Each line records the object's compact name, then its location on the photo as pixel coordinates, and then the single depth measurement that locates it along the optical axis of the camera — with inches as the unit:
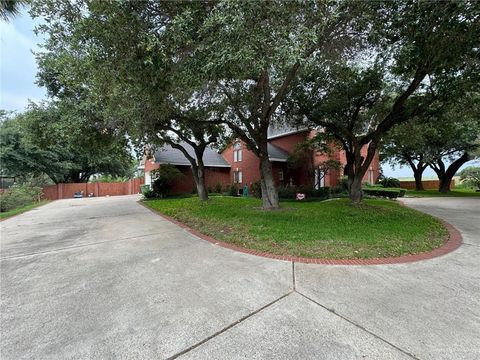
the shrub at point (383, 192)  601.2
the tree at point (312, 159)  637.3
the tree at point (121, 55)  193.0
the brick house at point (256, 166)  736.3
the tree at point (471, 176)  981.1
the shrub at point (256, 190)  634.2
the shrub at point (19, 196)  545.9
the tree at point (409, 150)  504.1
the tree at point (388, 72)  213.8
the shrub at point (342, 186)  681.8
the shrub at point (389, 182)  882.8
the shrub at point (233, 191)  753.6
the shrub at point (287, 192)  626.5
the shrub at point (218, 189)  837.1
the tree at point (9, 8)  225.6
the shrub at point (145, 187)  751.2
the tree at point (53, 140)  382.3
